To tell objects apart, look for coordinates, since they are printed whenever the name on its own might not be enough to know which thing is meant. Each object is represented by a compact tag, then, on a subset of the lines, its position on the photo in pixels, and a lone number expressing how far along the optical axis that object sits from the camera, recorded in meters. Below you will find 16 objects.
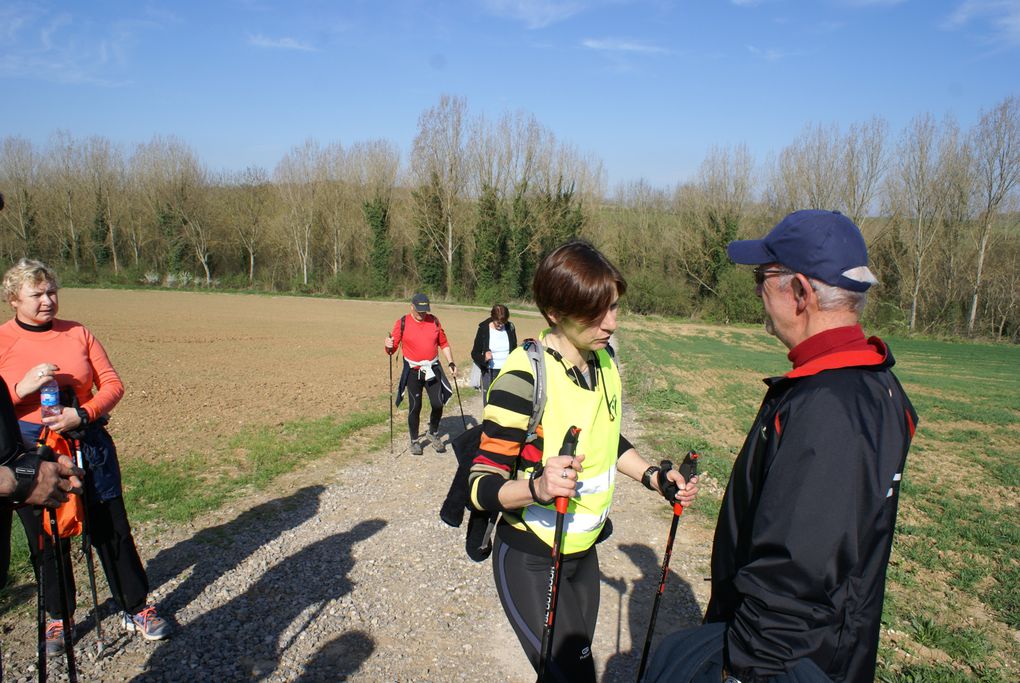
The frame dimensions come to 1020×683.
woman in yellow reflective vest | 2.53
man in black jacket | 1.70
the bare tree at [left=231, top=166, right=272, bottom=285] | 63.09
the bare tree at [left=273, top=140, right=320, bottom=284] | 61.25
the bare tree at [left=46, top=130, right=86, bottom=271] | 59.81
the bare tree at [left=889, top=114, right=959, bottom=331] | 47.12
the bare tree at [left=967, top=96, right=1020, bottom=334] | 44.38
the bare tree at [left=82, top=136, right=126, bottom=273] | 60.16
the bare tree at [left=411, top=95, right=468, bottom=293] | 54.31
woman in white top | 10.02
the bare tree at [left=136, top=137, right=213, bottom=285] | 61.62
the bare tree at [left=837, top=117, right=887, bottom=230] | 49.56
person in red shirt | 9.43
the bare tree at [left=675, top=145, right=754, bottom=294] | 54.48
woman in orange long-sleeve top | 4.07
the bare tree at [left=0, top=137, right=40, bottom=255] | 57.28
